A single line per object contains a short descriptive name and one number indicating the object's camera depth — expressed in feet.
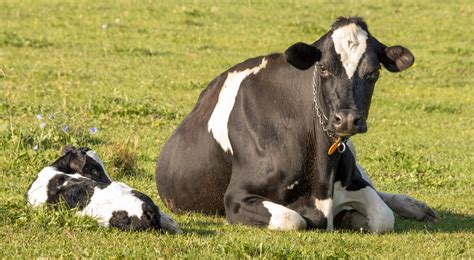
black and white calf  60.85
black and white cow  66.08
